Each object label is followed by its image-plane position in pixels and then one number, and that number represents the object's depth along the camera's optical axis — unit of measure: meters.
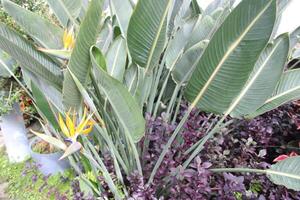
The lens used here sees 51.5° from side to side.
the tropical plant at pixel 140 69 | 0.90
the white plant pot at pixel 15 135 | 1.87
